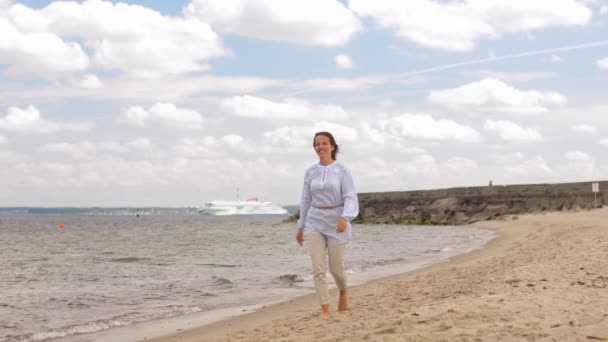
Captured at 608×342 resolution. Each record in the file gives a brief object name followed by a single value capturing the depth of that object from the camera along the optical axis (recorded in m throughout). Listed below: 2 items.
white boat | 168.88
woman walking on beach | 7.02
